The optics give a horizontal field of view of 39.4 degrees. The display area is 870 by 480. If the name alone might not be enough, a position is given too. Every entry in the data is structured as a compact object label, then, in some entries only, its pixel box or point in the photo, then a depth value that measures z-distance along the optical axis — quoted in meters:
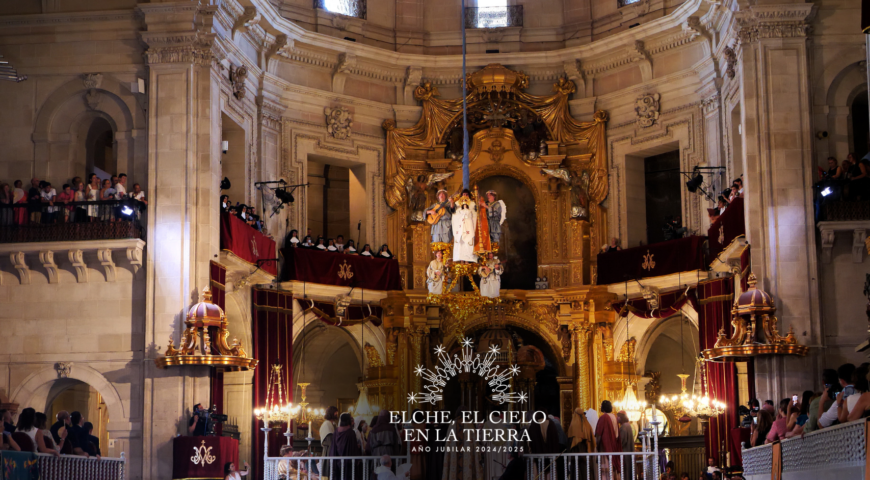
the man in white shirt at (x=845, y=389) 13.58
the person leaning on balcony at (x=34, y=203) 23.22
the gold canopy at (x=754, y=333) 21.91
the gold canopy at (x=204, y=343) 22.47
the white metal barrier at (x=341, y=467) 17.88
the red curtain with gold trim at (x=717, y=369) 24.70
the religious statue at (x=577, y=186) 30.09
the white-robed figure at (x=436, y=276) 24.53
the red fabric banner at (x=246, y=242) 24.52
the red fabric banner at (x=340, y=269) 27.56
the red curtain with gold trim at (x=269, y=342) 25.94
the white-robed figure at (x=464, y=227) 22.77
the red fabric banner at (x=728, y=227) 23.75
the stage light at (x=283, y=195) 27.28
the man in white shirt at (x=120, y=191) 23.25
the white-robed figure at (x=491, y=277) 23.80
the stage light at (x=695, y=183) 26.02
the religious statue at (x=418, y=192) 30.50
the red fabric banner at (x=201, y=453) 22.06
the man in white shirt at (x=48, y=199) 23.23
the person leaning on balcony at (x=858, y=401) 12.80
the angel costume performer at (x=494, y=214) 24.25
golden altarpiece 29.50
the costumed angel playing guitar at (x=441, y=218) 23.59
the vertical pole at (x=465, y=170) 22.59
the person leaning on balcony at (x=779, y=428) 17.05
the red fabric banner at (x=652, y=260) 26.69
